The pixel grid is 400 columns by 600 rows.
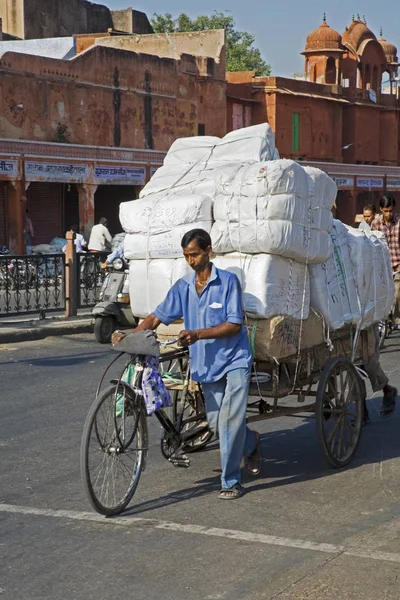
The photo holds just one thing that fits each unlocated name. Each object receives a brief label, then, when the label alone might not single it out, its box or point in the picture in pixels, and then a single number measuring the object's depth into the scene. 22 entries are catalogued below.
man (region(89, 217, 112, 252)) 22.69
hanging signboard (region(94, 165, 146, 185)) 33.34
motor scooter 14.55
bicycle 5.50
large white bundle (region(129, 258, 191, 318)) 6.74
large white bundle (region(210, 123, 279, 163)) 7.00
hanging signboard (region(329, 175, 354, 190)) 47.78
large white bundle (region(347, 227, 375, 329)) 7.43
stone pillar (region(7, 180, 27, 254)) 29.97
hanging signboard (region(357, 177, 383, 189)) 49.91
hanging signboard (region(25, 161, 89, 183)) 30.19
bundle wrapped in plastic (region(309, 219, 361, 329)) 6.82
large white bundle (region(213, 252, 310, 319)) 6.28
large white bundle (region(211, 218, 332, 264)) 6.29
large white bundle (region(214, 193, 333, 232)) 6.32
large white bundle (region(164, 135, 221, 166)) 7.33
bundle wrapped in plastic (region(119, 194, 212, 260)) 6.56
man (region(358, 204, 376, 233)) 13.86
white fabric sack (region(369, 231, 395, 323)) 7.68
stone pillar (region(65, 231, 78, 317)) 16.91
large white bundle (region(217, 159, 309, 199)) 6.30
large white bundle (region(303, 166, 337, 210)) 6.72
